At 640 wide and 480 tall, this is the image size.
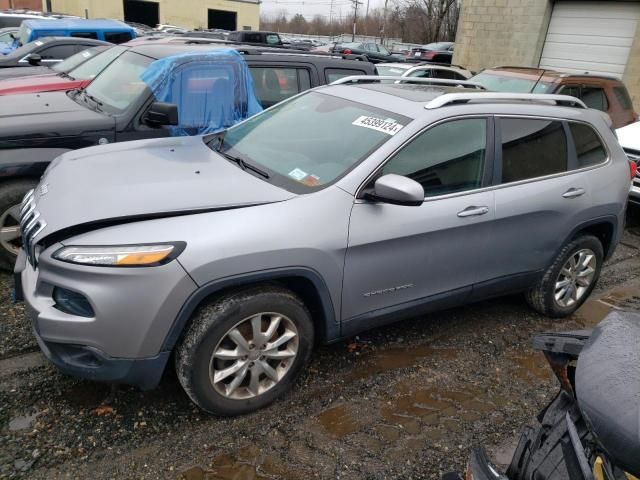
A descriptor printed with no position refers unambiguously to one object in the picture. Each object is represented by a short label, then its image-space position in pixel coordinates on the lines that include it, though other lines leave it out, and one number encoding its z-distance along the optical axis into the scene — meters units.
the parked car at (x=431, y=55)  20.69
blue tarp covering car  4.80
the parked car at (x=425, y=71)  9.96
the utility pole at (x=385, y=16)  57.56
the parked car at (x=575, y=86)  7.71
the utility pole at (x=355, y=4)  59.89
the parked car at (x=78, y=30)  11.40
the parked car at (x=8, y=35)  13.90
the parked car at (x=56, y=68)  6.85
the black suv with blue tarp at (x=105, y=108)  3.93
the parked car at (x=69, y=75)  5.36
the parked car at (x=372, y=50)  17.80
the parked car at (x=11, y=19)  16.89
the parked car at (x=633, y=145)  6.59
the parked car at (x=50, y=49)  8.88
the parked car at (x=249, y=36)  13.76
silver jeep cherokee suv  2.39
